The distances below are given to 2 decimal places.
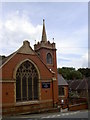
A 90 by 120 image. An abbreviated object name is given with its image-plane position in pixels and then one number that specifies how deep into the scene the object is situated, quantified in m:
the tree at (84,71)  47.01
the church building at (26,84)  12.93
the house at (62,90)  21.54
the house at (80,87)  25.83
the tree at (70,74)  43.71
